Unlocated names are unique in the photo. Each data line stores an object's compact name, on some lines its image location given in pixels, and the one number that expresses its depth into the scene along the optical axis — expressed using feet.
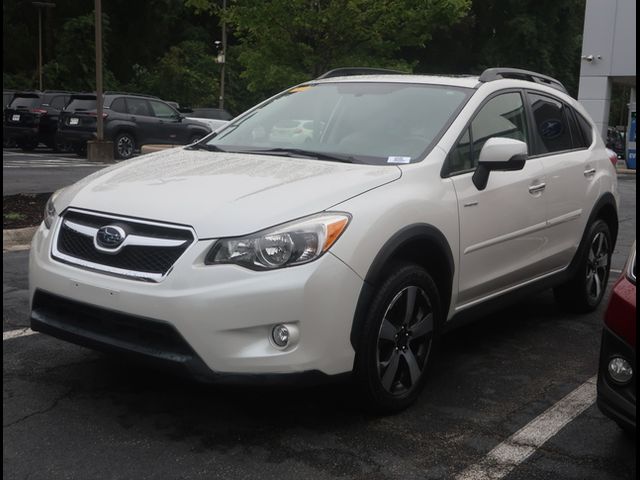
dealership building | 93.40
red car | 10.03
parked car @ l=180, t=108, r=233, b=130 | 90.16
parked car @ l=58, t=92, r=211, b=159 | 65.57
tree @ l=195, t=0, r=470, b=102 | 60.23
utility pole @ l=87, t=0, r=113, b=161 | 59.47
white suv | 10.71
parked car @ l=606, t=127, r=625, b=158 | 111.14
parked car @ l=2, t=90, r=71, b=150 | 70.54
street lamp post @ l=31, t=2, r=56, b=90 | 115.73
